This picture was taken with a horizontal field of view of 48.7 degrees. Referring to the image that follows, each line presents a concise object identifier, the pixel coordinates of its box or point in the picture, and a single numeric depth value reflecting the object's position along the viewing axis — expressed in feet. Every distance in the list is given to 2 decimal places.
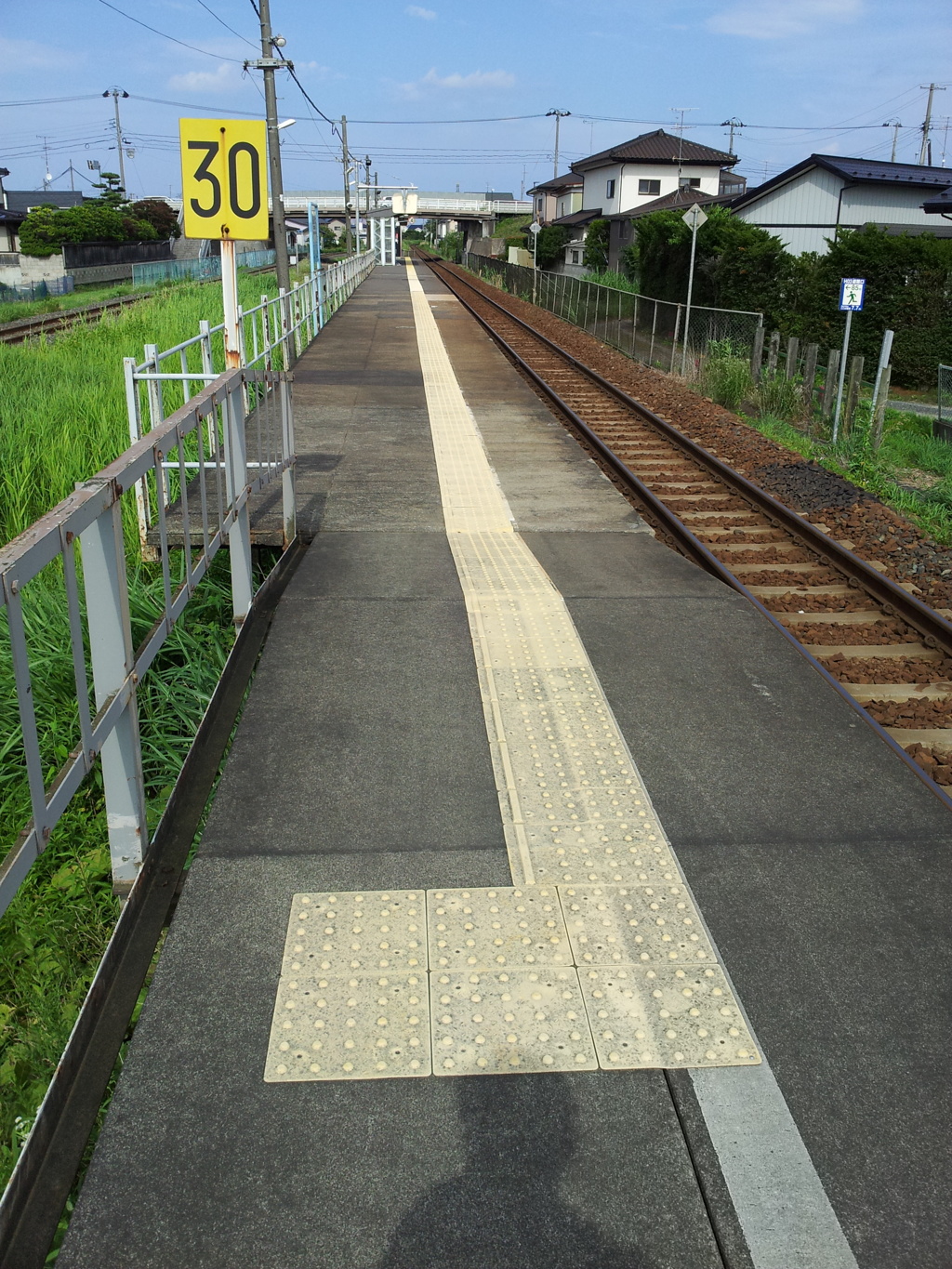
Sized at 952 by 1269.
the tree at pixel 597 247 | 182.10
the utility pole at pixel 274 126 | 69.41
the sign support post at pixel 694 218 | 65.26
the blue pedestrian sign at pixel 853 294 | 46.09
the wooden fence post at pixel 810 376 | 51.47
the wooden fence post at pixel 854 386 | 45.32
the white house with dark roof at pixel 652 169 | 197.47
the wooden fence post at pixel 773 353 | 54.54
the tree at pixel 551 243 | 214.28
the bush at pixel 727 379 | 54.03
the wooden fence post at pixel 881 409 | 42.96
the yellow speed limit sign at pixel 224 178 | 27.25
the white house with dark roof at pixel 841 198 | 117.70
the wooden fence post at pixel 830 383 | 48.42
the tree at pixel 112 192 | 255.91
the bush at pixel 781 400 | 52.80
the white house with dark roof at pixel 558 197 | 250.37
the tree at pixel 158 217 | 270.87
